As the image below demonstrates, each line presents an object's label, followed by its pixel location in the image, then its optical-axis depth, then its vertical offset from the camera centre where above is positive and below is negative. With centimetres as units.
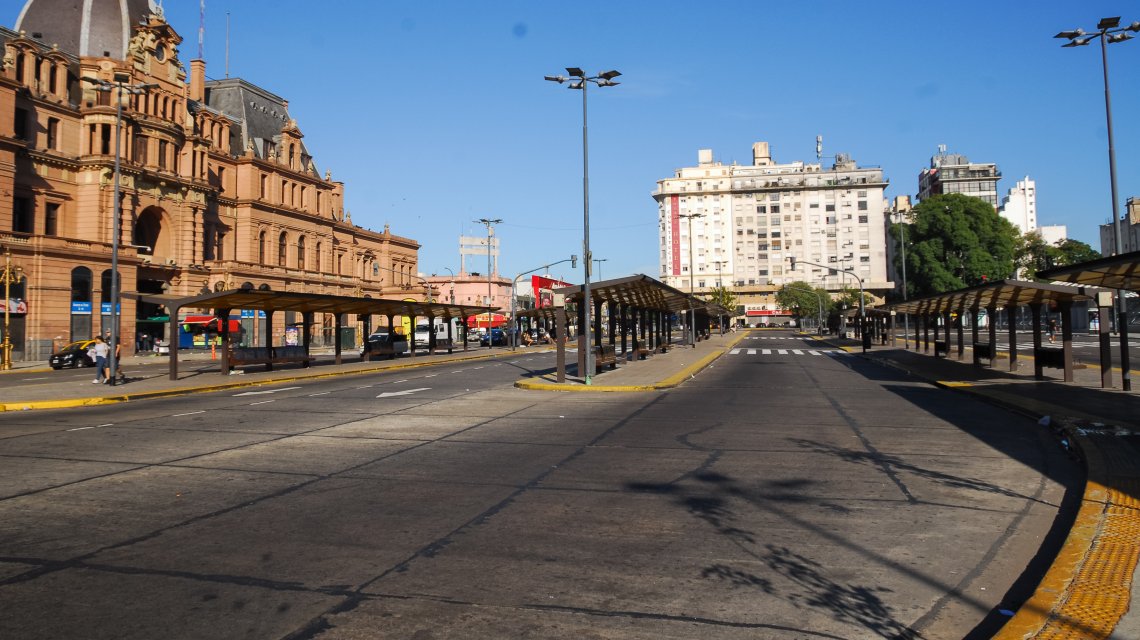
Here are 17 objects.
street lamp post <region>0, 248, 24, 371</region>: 3547 +355
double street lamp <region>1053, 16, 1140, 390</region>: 1923 +786
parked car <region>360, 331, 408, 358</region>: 4085 -28
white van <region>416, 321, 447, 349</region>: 6857 +75
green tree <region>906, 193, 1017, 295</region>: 7181 +893
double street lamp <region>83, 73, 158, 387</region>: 2380 +194
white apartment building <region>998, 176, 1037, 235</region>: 15188 +2589
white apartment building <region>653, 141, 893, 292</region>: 12838 +2030
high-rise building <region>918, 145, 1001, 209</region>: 14100 +2988
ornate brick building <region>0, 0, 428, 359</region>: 4424 +1210
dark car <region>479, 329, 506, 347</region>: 7337 +17
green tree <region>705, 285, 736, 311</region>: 11525 +639
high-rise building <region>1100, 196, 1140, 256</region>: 9693 +1432
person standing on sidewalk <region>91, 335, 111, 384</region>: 2519 -39
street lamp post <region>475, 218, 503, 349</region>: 5693 +1068
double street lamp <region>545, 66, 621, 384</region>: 2277 +463
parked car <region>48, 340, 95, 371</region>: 3669 -54
